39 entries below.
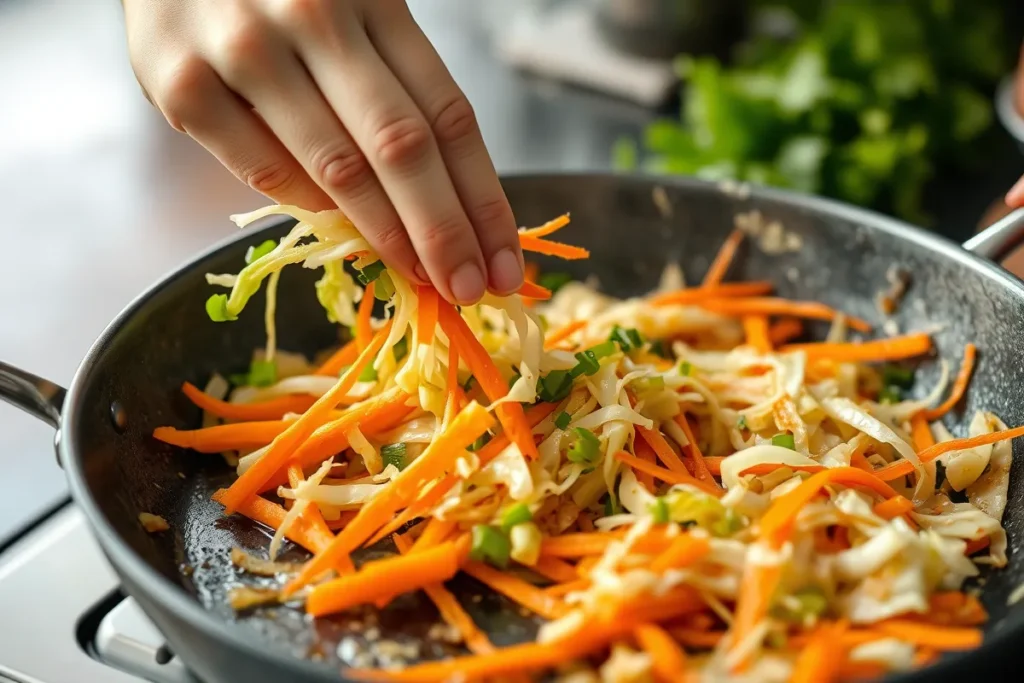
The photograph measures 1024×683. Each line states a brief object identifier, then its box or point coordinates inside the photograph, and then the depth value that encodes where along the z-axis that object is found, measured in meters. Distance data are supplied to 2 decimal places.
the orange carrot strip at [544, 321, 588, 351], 0.53
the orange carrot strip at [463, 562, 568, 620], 0.43
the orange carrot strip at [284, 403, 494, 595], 0.45
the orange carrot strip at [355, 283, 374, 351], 0.51
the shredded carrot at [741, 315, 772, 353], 0.56
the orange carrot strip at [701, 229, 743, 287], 0.60
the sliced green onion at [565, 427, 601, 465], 0.46
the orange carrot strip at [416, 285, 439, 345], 0.47
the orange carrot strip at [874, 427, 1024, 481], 0.48
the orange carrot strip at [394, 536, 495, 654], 0.43
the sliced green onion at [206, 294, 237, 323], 0.47
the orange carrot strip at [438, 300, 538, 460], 0.47
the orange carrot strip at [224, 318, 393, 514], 0.48
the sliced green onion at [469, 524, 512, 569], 0.44
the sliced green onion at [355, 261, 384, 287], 0.46
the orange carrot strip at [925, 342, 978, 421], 0.53
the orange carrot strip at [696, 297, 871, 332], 0.58
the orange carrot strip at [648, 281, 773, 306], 0.59
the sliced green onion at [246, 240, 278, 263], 0.48
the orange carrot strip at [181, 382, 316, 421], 0.52
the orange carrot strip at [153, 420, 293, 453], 0.50
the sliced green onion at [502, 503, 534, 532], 0.45
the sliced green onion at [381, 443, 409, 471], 0.48
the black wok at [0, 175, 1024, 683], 0.42
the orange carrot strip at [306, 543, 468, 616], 0.44
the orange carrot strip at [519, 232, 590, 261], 0.49
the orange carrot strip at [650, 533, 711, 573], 0.42
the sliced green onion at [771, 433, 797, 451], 0.48
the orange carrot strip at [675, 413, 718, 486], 0.47
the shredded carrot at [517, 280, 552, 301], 0.49
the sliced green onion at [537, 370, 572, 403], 0.48
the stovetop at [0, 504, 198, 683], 0.48
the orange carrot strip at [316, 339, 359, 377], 0.53
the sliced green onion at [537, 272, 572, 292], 0.60
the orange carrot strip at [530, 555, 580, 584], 0.45
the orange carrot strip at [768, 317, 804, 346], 0.59
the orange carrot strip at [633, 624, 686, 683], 0.41
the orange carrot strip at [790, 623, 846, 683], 0.40
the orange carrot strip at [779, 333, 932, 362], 0.55
